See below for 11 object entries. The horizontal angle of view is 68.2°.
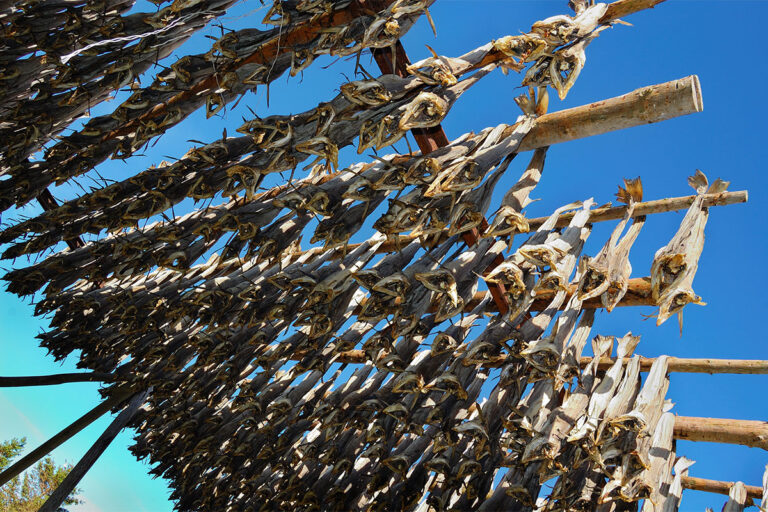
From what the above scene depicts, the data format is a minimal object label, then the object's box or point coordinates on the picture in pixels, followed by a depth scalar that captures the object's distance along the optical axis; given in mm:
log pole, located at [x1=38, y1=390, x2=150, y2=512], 4004
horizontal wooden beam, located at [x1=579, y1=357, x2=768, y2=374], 2738
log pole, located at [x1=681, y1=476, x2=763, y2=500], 2930
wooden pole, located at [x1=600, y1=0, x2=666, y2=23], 1928
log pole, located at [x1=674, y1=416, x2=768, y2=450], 2604
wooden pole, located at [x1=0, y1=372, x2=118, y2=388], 3762
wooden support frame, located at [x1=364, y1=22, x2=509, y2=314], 2137
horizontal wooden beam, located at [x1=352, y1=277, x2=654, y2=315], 2547
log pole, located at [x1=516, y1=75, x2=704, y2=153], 1803
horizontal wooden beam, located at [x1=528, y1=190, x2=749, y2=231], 2314
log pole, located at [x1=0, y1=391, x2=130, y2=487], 3963
